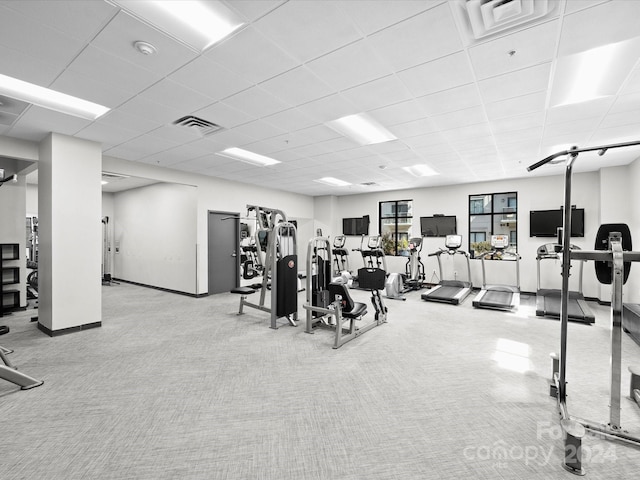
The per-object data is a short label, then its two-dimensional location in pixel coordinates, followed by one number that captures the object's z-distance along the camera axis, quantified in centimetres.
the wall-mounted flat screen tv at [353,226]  1069
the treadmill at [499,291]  621
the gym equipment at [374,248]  838
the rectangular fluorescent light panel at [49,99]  322
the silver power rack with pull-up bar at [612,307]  197
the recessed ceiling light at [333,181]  804
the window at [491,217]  830
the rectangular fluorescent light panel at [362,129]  413
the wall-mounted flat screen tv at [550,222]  718
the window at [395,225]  1008
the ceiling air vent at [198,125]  405
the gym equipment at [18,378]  284
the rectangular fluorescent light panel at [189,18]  207
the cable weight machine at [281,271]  496
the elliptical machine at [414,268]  846
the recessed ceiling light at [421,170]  674
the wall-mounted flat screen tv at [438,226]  891
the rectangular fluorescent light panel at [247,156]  558
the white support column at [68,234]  446
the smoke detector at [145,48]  244
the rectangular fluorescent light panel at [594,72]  261
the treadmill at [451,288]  686
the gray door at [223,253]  784
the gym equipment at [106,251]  973
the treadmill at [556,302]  528
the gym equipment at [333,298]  432
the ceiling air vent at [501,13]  203
